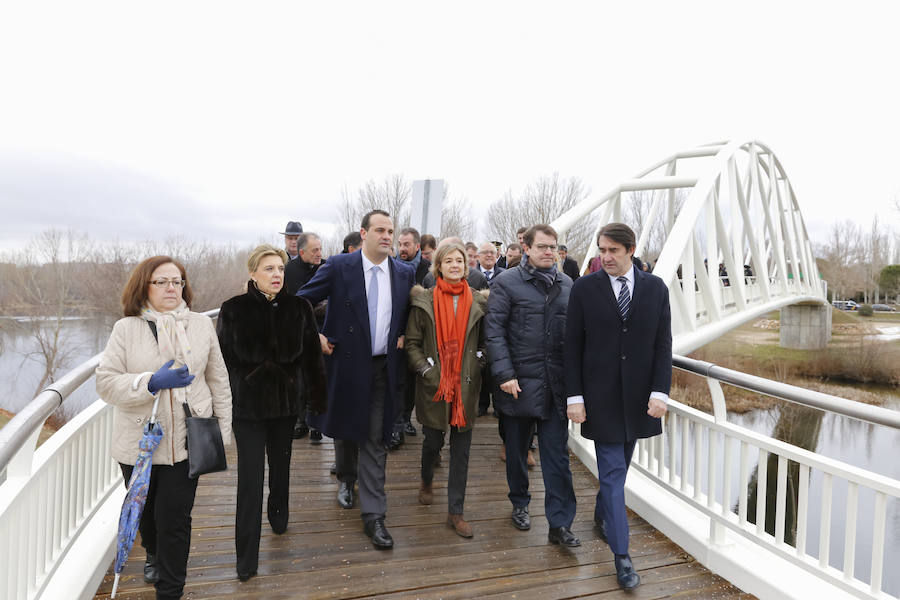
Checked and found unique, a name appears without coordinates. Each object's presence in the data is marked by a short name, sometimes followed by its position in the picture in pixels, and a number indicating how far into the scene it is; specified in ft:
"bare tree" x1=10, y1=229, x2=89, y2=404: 90.58
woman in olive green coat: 10.92
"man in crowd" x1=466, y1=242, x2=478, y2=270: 18.80
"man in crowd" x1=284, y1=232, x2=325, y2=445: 16.14
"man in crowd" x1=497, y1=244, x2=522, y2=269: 20.42
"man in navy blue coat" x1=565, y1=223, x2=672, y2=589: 9.50
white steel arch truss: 34.73
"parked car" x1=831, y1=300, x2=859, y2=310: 161.17
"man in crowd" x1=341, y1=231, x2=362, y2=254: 18.01
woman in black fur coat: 9.12
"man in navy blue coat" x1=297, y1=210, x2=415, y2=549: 10.89
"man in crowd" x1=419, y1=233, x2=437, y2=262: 18.78
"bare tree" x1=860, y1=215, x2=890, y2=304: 166.09
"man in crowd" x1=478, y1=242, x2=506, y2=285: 19.67
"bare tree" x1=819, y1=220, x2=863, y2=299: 169.58
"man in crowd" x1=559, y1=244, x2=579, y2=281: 22.73
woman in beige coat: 7.37
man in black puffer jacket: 10.59
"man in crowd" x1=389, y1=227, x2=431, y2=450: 16.38
